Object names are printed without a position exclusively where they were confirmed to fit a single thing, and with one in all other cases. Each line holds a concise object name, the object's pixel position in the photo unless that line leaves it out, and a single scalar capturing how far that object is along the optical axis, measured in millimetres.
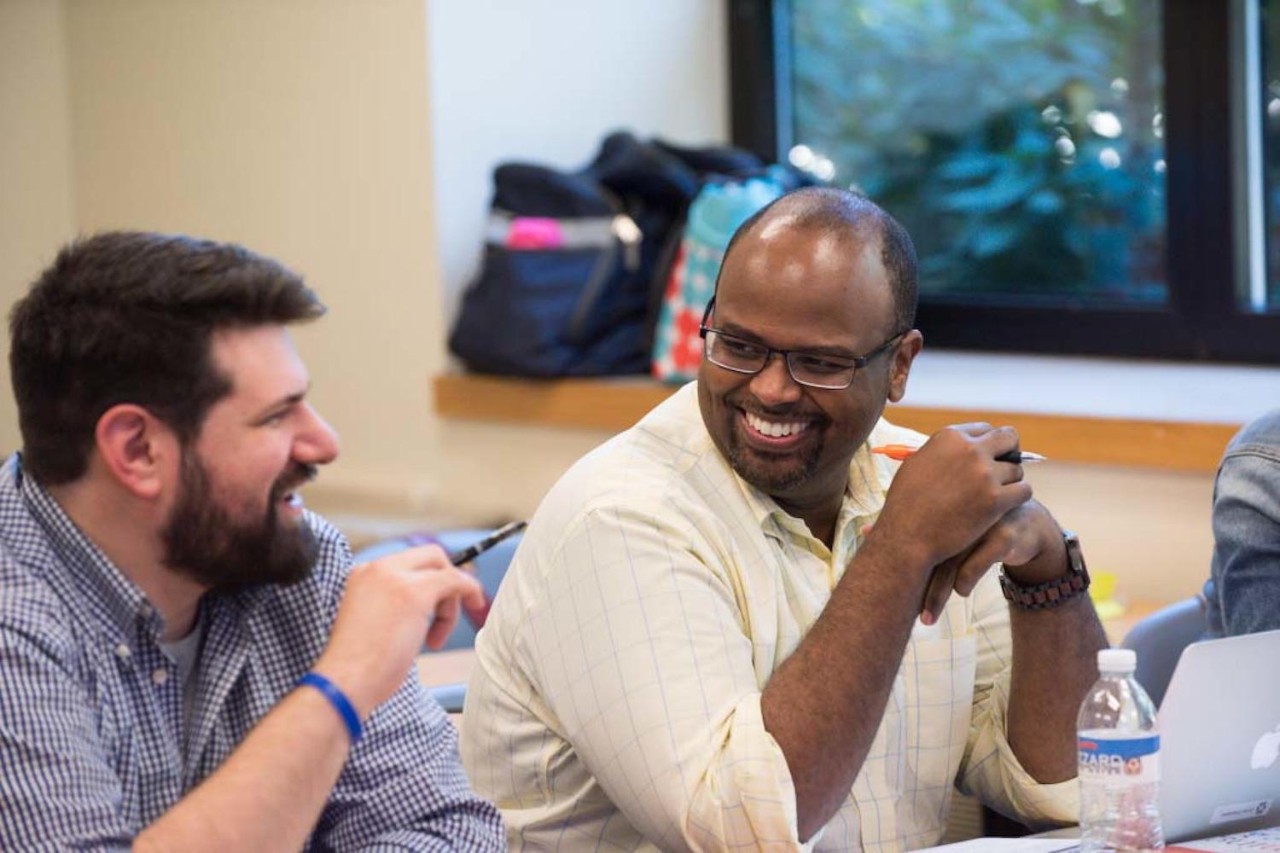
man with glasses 2648
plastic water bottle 2513
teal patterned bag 4501
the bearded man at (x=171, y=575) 2409
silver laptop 2561
